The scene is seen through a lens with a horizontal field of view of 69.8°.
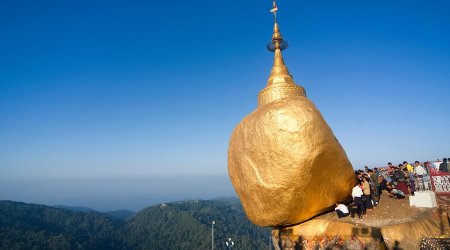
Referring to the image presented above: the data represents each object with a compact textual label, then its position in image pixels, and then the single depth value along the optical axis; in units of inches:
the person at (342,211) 503.2
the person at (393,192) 551.4
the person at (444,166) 570.5
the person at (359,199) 501.0
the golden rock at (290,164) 461.4
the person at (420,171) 585.4
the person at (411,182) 569.3
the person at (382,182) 592.1
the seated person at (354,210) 506.5
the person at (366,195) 514.2
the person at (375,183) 565.9
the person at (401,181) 573.3
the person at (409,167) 615.5
